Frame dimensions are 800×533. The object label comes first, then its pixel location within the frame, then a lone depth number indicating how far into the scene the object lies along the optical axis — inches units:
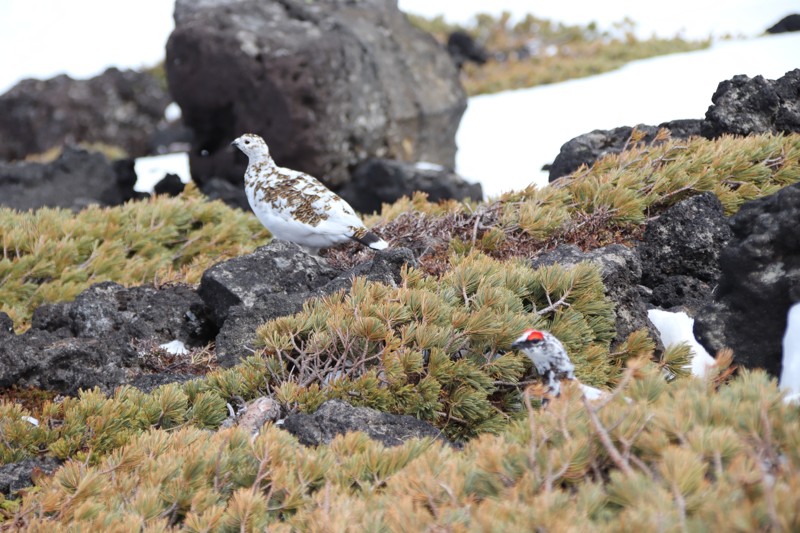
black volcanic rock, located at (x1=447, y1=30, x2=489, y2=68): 1991.9
